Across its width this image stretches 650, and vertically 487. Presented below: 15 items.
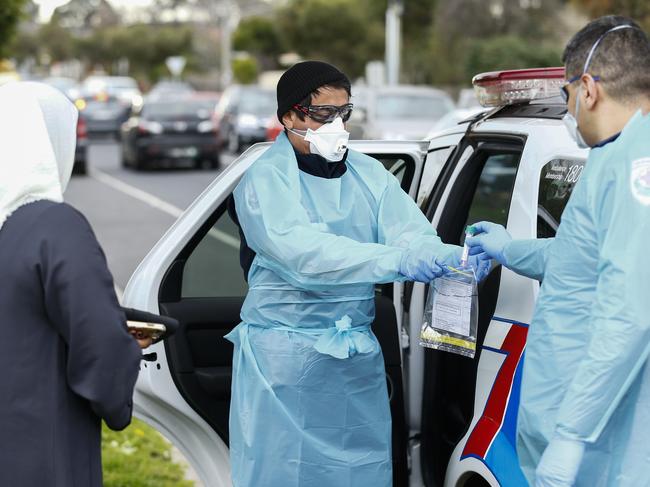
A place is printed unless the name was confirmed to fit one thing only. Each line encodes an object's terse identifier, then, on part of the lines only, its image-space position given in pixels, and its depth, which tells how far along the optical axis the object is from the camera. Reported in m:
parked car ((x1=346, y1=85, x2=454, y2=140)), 16.34
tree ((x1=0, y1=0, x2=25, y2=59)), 20.34
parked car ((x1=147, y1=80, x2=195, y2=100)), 43.59
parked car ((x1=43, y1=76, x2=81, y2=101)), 30.22
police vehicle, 3.04
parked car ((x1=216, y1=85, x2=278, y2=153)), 24.25
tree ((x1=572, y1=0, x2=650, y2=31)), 22.75
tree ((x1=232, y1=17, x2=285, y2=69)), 69.19
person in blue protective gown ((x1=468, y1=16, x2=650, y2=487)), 2.24
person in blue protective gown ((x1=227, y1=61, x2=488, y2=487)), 3.29
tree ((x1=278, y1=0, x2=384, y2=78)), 49.53
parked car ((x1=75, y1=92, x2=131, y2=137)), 32.06
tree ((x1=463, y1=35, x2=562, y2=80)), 32.94
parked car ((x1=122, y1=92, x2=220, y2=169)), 22.09
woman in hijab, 2.36
